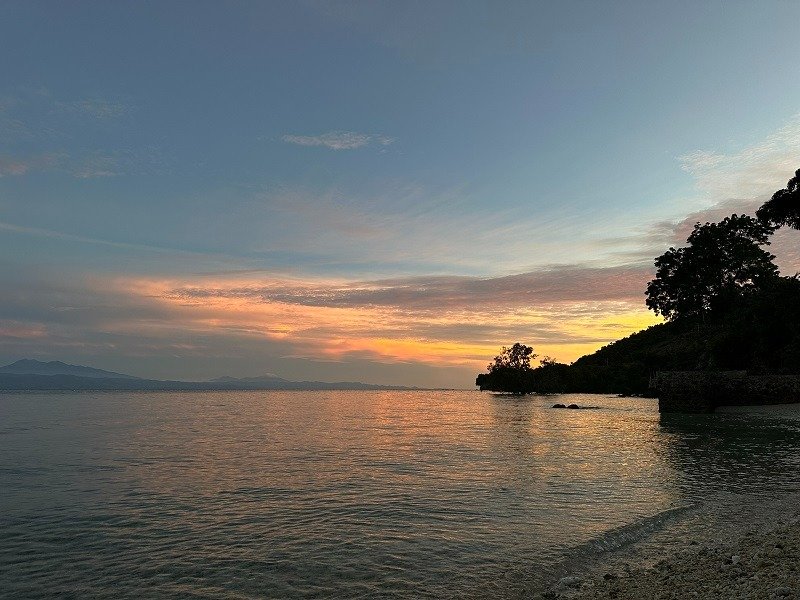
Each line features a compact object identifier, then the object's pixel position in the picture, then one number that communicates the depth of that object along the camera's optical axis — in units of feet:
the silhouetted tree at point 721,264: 364.99
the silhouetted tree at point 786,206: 216.54
